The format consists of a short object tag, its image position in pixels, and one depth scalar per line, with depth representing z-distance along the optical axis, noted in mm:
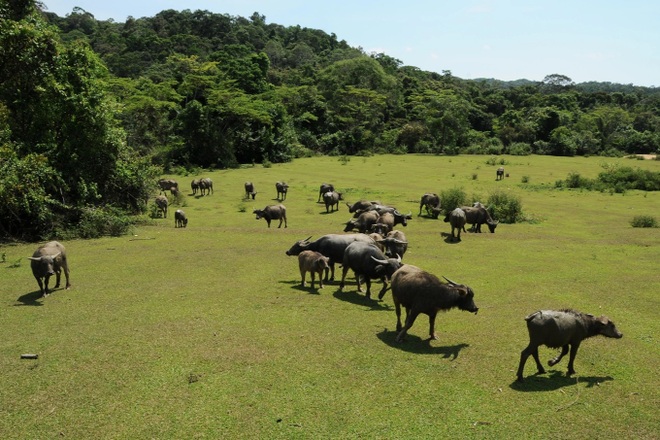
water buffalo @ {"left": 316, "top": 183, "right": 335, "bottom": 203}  33531
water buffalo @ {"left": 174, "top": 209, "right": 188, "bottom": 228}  25219
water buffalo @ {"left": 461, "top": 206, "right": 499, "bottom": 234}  24500
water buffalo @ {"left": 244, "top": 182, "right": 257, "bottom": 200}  34534
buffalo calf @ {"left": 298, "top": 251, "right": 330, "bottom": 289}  14547
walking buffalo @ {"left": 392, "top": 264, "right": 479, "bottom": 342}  10695
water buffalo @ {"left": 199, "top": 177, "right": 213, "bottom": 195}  36375
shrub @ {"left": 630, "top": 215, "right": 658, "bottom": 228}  25125
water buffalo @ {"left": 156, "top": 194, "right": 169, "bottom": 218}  28734
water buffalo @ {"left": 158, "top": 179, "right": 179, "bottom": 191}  34906
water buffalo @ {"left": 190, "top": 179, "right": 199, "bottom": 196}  36531
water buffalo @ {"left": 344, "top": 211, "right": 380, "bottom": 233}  21703
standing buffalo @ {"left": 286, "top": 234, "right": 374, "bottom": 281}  15859
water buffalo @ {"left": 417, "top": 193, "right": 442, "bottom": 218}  28734
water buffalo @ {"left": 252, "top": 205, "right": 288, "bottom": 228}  25781
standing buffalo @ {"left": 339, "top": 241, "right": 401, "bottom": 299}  13469
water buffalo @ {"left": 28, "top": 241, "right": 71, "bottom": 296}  13445
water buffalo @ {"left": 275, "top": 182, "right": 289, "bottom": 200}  34281
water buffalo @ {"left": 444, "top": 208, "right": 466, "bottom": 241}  22375
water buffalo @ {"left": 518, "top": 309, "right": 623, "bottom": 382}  8906
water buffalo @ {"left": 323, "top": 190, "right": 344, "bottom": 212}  29781
